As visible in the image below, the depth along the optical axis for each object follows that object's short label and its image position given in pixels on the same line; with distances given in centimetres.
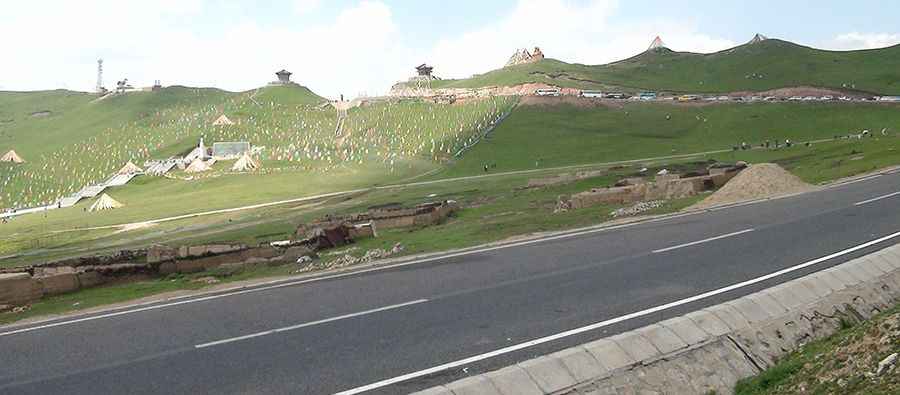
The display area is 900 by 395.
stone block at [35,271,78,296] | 2166
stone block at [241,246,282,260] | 2785
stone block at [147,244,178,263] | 2590
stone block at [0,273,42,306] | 2022
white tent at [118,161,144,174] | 11108
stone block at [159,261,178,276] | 2561
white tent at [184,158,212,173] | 10314
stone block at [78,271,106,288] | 2330
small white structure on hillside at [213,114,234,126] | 14438
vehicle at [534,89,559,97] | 14140
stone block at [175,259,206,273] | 2617
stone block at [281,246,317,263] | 2701
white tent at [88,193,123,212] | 7962
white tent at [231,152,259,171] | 10021
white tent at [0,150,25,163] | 13150
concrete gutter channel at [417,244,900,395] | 891
